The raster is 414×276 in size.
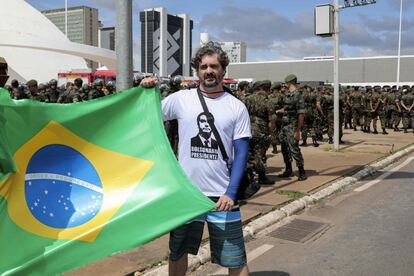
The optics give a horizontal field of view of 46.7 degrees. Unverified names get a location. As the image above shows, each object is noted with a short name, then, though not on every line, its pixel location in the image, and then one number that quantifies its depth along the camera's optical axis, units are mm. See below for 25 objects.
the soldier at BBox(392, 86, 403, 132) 19594
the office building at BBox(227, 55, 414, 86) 74500
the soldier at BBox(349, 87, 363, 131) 19453
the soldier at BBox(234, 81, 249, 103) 10234
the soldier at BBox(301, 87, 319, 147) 14211
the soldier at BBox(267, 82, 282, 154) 8655
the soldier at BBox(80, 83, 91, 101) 9723
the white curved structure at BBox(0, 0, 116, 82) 54969
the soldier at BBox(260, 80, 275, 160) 8625
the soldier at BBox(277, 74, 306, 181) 8609
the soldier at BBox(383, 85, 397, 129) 19750
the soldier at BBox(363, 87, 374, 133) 18969
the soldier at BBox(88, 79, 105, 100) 9500
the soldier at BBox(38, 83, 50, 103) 10378
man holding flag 3023
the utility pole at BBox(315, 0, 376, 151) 12031
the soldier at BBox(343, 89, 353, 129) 19138
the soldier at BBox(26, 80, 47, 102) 9405
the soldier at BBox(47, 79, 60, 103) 11283
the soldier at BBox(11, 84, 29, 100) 8094
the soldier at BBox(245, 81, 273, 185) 8133
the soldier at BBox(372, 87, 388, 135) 18748
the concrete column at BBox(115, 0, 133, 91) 4316
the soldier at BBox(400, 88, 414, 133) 19203
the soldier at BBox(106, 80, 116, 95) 9861
